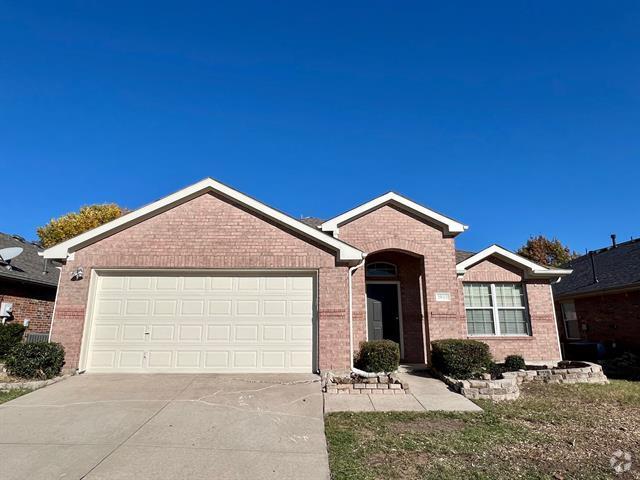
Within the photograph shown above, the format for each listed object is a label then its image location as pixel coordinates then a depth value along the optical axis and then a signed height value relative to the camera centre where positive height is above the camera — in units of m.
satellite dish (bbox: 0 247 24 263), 13.11 +2.79
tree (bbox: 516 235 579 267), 37.78 +8.07
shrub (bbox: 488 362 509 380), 9.75 -0.93
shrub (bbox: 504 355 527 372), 10.86 -0.78
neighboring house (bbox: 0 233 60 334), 13.28 +1.71
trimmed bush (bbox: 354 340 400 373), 9.39 -0.51
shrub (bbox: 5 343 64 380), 8.58 -0.53
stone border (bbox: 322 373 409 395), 8.28 -1.06
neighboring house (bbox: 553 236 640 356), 14.20 +1.41
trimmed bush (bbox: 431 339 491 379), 9.48 -0.57
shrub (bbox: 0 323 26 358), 11.48 +0.02
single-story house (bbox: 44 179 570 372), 9.51 +1.10
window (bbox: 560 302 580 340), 17.31 +0.67
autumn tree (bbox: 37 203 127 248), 29.97 +8.68
